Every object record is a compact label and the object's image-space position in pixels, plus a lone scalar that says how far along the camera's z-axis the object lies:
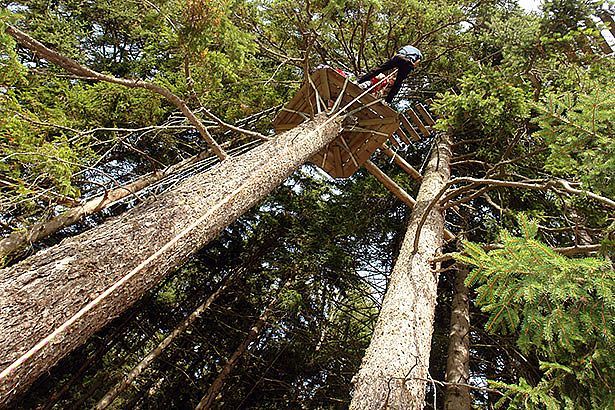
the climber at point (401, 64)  5.67
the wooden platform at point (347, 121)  5.25
